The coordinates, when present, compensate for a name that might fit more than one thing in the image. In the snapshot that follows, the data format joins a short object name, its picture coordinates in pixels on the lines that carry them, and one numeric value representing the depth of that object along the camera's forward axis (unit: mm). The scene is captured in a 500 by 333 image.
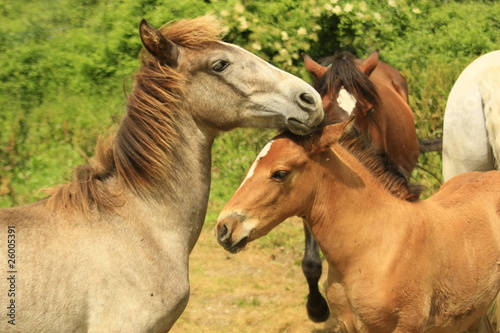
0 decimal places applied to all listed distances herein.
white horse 8289
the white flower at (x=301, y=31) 17437
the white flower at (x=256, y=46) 17469
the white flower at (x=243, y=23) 17625
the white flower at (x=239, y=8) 17891
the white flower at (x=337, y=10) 17937
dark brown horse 9070
